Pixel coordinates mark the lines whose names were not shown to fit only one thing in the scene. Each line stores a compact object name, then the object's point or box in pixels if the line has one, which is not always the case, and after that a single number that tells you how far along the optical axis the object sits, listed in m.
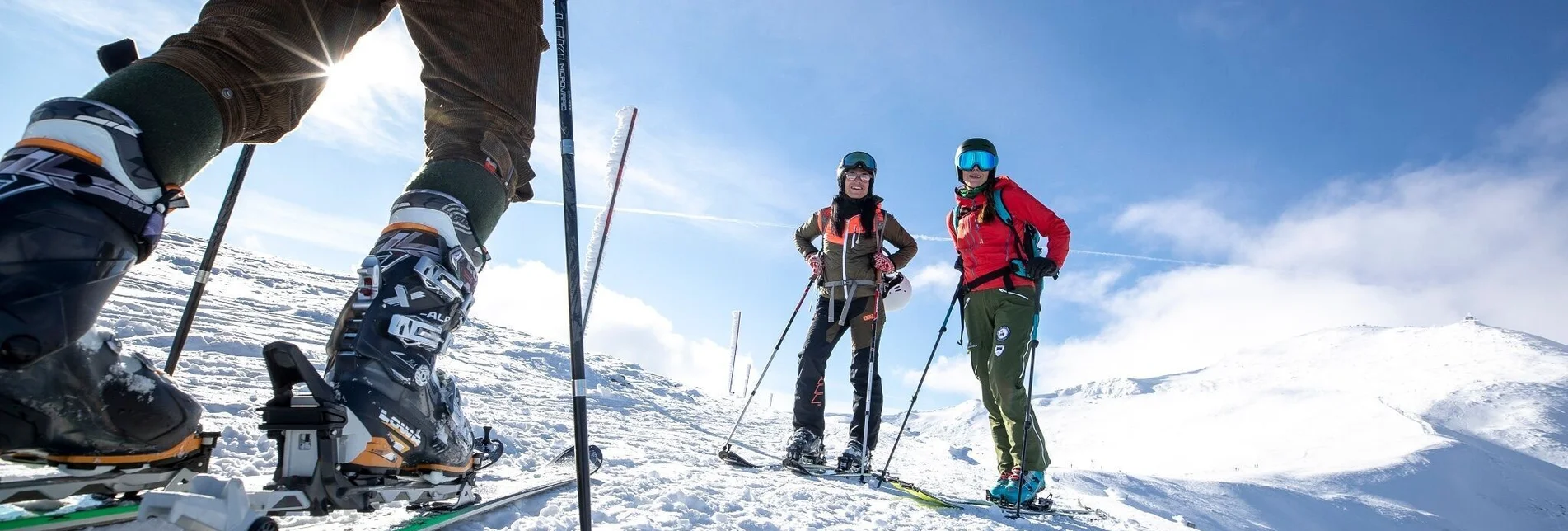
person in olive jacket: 4.95
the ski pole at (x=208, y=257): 1.98
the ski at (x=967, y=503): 3.38
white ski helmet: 6.61
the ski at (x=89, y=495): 0.99
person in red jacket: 4.23
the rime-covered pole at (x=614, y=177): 8.94
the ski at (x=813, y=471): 4.08
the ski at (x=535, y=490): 1.34
